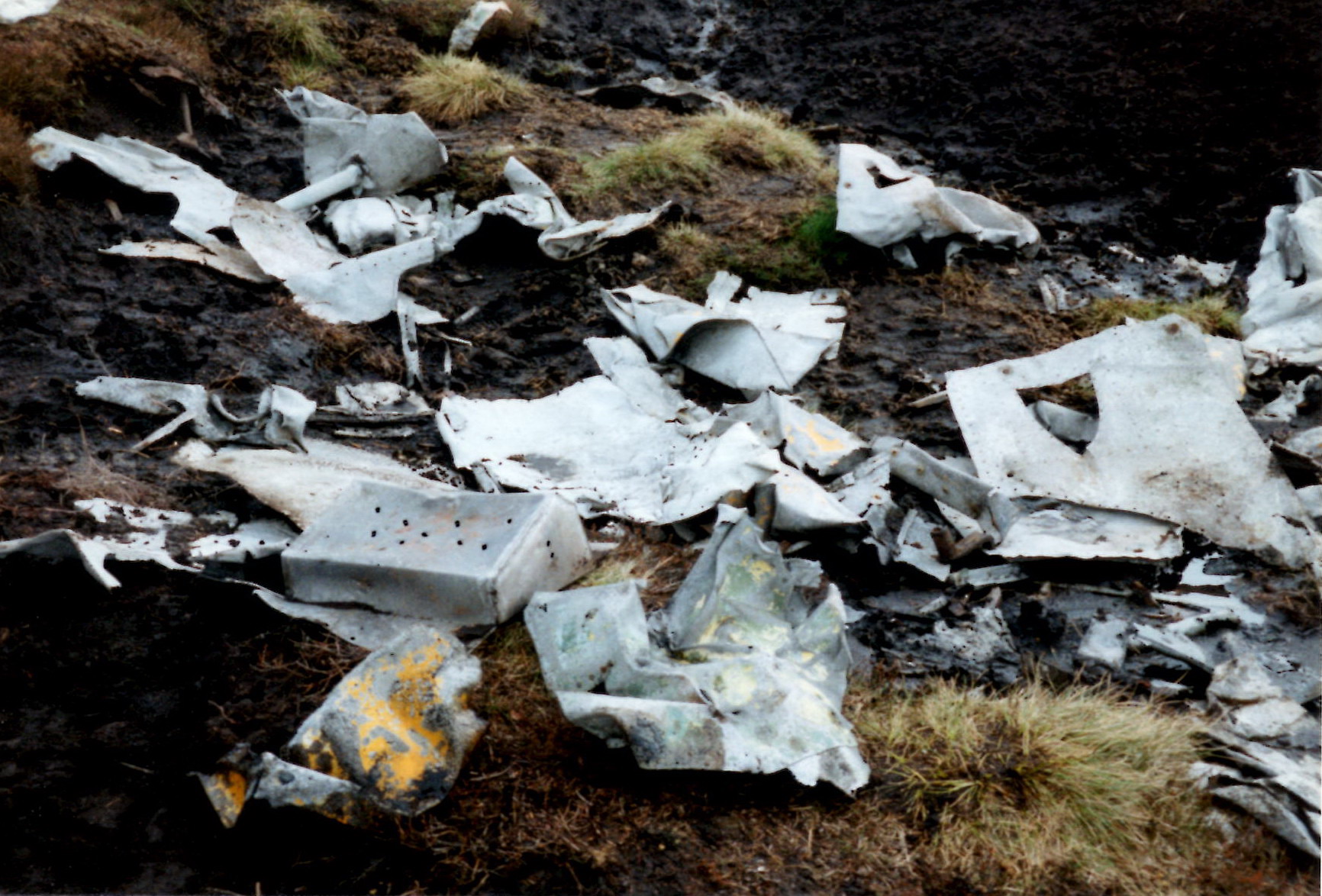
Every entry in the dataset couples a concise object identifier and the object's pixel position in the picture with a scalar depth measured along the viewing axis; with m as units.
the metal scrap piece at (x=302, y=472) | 3.00
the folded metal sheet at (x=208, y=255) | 4.22
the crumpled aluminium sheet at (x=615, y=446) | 3.33
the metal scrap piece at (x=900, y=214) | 4.79
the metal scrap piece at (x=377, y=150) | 5.20
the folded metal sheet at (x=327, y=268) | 4.30
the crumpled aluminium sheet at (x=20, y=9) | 4.98
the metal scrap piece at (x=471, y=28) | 6.79
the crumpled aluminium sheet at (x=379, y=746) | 2.04
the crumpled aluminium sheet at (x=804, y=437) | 3.59
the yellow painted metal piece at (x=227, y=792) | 2.04
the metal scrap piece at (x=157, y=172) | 4.42
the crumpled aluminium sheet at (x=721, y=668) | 2.21
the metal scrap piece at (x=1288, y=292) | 4.18
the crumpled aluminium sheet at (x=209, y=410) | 3.39
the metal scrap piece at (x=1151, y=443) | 3.25
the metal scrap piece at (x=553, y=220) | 4.83
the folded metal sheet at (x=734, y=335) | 4.11
